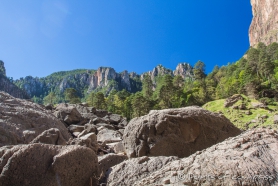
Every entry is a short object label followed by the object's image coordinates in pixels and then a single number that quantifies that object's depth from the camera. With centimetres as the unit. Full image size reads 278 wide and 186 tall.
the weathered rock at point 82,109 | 2636
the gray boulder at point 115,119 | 2302
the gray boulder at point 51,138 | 562
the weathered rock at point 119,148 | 747
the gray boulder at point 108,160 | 469
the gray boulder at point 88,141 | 639
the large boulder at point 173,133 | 649
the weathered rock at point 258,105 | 4126
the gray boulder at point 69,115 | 1614
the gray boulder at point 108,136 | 1103
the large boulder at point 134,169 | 365
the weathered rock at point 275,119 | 3097
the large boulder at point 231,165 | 256
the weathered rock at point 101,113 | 2800
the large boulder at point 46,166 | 347
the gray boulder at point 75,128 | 1306
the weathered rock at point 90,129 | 1210
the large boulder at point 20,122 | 599
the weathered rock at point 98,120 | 1876
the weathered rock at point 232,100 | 4520
